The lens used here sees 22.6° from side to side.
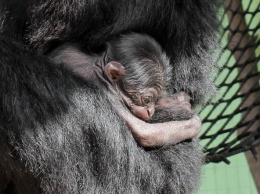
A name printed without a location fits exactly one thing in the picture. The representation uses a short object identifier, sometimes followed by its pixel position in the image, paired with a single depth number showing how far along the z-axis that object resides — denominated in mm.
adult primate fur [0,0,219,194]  1866
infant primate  2150
